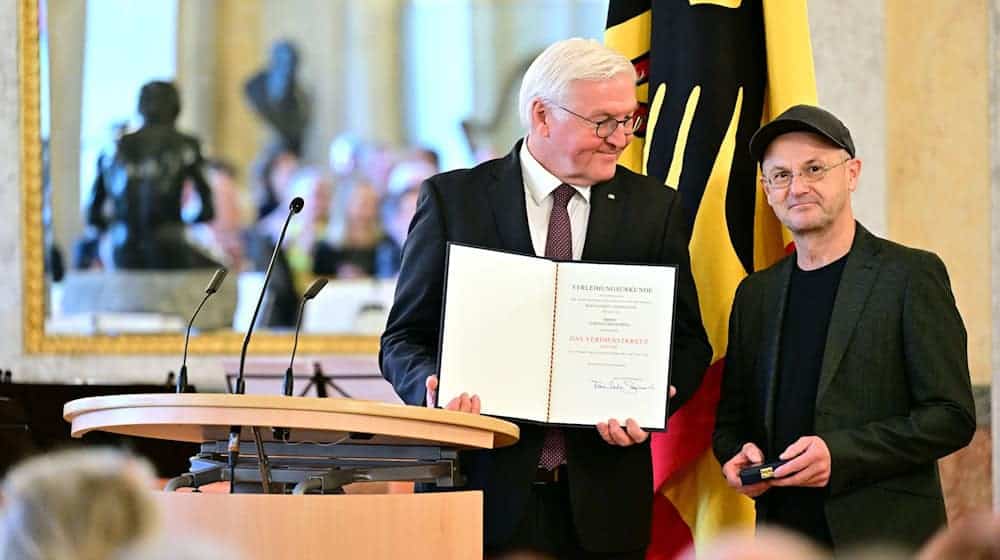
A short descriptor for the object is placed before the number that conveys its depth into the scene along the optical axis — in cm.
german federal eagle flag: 858
